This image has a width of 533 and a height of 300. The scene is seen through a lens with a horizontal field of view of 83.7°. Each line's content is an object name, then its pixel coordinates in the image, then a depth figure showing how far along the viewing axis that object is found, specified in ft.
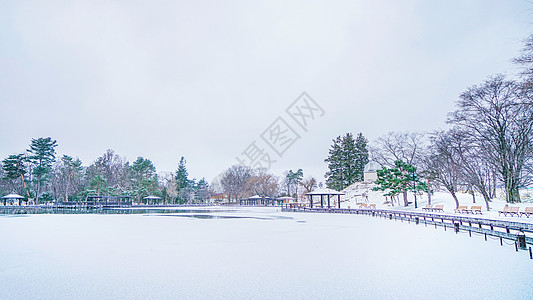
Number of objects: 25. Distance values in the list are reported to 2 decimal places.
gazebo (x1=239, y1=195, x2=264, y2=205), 201.07
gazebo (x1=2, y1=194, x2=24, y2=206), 121.90
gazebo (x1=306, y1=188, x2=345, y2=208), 106.34
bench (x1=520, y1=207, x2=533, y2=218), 52.85
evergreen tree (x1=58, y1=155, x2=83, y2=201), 169.07
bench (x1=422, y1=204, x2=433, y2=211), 81.33
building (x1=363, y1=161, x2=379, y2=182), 164.43
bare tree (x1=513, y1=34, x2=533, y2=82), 34.51
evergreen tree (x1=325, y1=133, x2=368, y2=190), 172.55
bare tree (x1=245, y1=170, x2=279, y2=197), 199.28
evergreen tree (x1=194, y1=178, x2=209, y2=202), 227.94
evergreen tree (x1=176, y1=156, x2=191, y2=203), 220.35
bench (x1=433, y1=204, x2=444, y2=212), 75.96
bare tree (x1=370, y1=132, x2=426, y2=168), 119.65
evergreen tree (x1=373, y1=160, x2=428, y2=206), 94.73
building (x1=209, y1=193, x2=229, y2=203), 244.16
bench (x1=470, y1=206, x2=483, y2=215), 64.67
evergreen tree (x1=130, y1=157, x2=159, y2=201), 174.68
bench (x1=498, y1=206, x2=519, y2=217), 55.88
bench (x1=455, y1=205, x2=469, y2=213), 68.25
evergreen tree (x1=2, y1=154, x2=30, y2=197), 139.85
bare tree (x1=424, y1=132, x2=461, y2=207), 83.87
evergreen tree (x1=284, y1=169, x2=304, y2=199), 246.27
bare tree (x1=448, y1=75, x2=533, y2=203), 68.59
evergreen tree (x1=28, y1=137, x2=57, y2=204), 144.83
